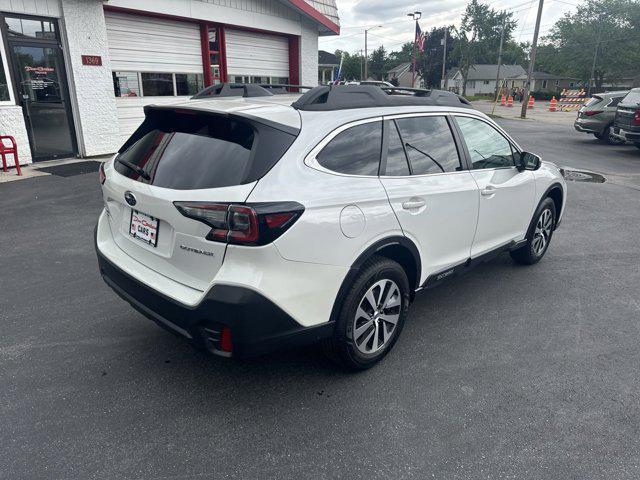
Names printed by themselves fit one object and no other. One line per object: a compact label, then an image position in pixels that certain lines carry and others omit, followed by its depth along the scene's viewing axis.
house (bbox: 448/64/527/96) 89.94
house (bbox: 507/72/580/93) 90.89
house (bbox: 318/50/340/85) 46.54
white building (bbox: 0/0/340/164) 9.34
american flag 31.27
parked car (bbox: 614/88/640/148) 12.52
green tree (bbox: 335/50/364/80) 95.61
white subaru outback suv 2.38
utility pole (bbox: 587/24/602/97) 65.28
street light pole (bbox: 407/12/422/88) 31.97
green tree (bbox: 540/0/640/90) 63.44
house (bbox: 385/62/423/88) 99.22
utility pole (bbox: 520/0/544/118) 25.12
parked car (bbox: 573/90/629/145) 15.31
